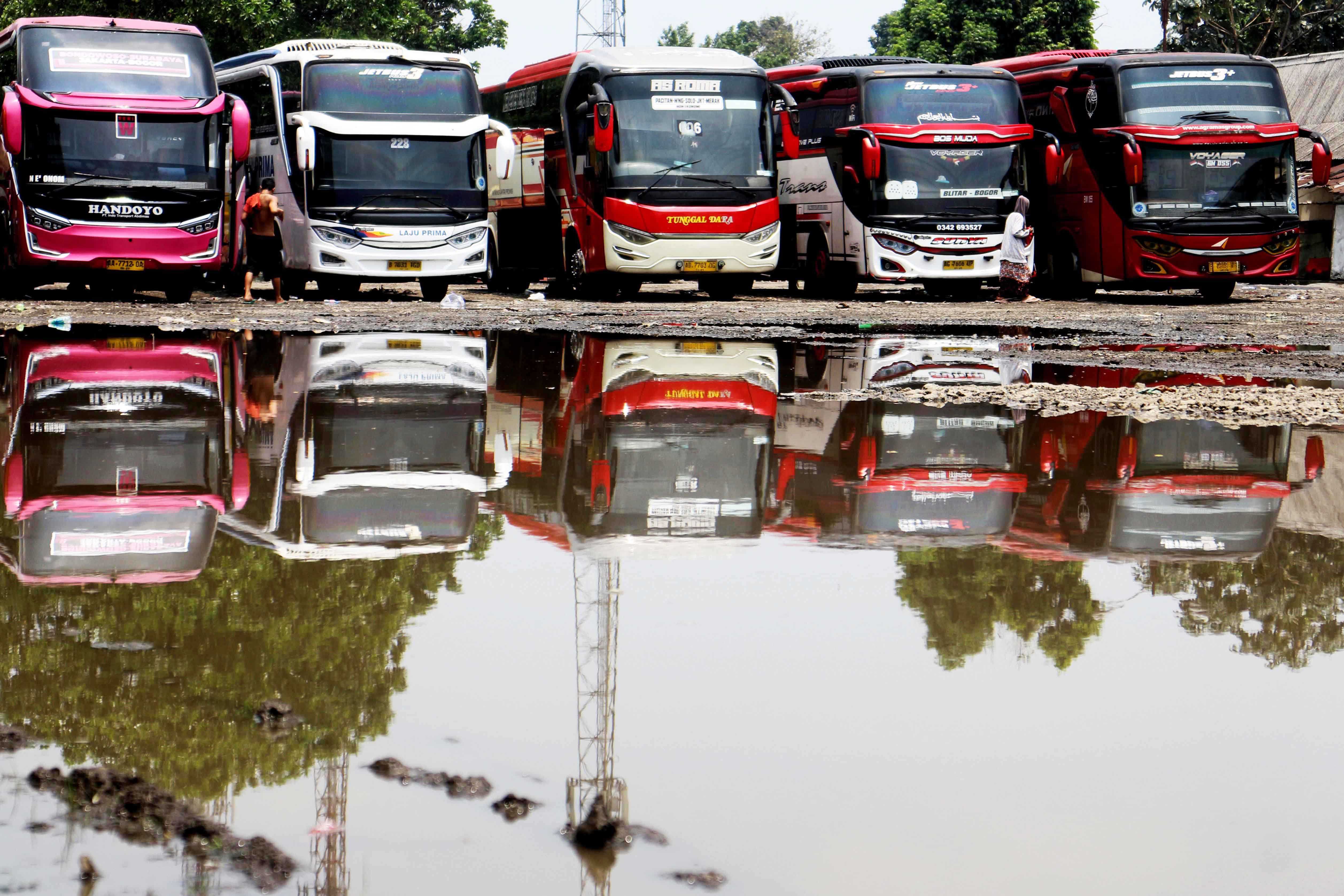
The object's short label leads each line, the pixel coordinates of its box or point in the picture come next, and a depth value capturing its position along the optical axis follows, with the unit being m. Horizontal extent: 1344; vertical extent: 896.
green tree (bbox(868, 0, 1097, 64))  52.78
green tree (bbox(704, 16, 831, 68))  104.32
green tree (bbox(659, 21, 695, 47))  112.75
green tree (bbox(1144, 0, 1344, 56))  46.11
